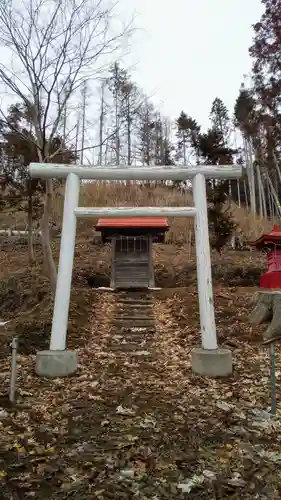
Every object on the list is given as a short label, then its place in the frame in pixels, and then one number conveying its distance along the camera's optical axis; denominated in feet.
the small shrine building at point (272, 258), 37.47
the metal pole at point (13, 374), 15.19
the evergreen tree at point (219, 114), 115.03
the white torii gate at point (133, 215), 19.26
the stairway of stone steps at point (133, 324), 25.48
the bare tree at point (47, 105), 32.37
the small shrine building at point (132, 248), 45.55
